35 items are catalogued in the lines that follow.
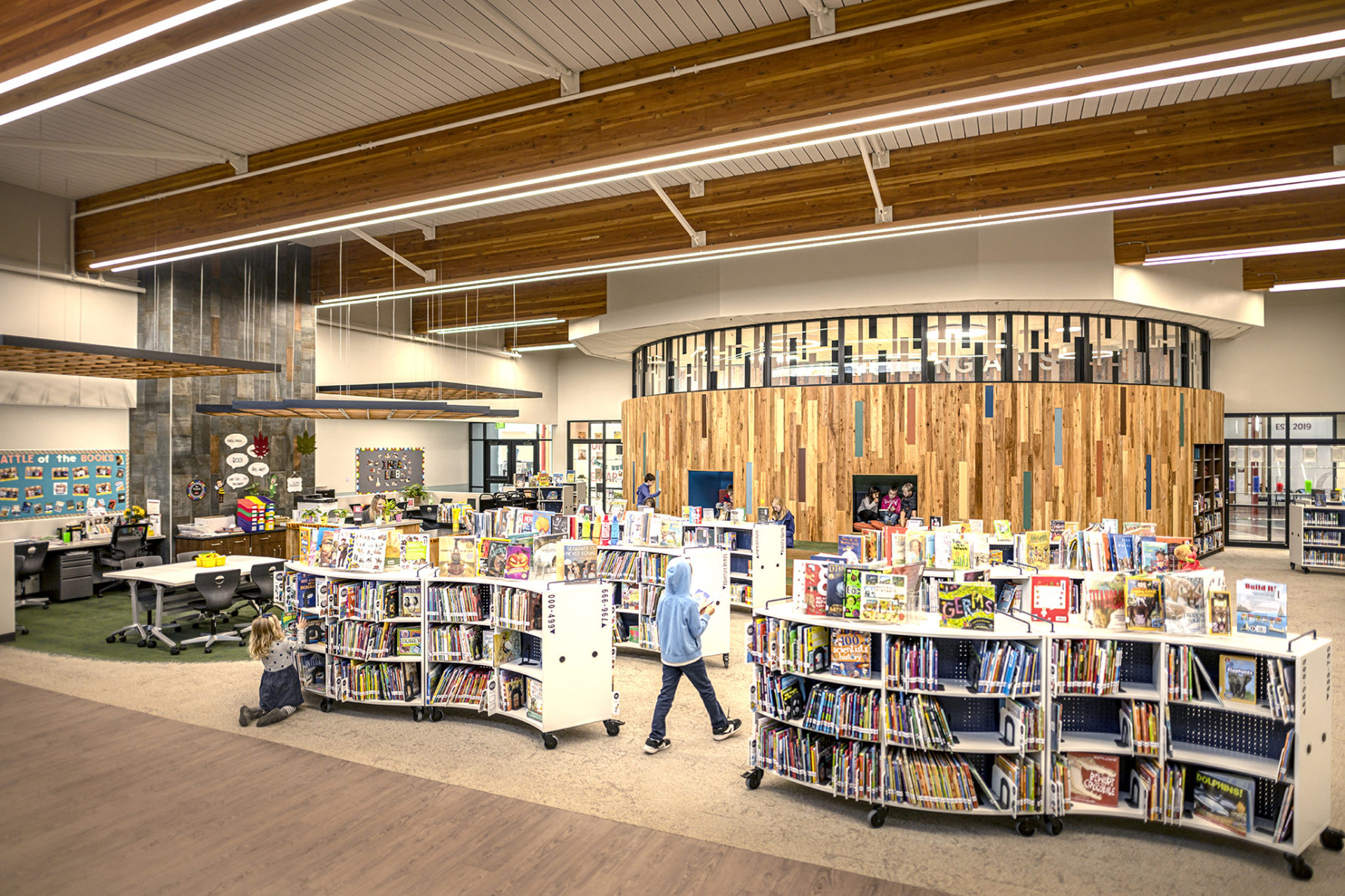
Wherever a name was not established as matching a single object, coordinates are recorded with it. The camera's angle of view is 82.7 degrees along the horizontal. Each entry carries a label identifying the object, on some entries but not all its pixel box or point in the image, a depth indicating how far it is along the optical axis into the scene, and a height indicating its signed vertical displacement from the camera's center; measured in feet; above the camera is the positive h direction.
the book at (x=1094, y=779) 15.28 -6.61
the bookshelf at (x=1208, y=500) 51.34 -3.43
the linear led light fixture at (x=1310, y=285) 39.55 +8.73
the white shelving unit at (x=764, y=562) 32.30 -4.66
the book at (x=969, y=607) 15.74 -3.25
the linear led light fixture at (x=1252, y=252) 30.55 +8.51
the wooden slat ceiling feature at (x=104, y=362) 27.53 +3.85
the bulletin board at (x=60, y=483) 37.83 -1.48
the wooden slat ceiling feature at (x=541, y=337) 68.03 +10.74
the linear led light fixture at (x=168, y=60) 13.79 +8.01
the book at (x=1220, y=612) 15.10 -3.20
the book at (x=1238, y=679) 14.51 -4.37
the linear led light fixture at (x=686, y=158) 15.44 +7.93
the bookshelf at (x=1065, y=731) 14.24 -5.68
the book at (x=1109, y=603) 15.81 -3.15
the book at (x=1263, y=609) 14.96 -3.13
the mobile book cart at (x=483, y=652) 20.12 -5.61
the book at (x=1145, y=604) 15.51 -3.12
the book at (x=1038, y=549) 24.23 -3.10
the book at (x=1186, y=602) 15.28 -3.03
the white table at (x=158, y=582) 29.01 -4.83
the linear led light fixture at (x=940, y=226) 23.36 +8.10
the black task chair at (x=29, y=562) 34.96 -4.93
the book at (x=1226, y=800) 14.30 -6.67
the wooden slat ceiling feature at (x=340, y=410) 38.99 +2.41
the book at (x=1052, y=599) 16.30 -3.16
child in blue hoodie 19.25 -4.74
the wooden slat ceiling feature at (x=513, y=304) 52.65 +11.15
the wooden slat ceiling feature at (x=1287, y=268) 46.01 +11.21
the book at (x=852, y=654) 16.10 -4.28
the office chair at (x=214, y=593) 28.78 -5.26
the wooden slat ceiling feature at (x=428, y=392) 46.29 +4.10
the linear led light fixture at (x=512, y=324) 54.29 +9.69
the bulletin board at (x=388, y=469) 63.10 -1.34
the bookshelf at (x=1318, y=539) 46.37 -5.40
